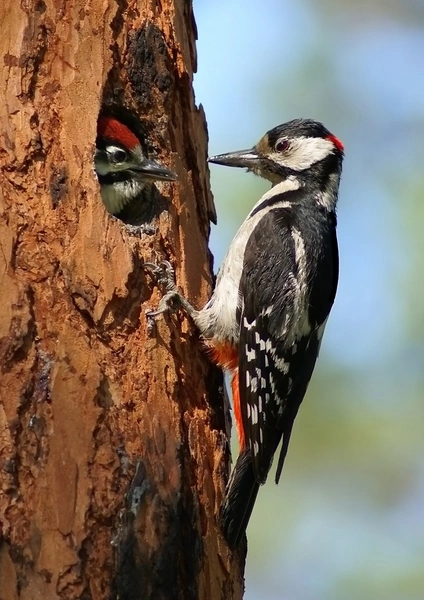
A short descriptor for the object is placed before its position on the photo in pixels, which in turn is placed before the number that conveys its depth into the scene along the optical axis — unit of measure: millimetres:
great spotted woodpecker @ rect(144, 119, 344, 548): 7422
